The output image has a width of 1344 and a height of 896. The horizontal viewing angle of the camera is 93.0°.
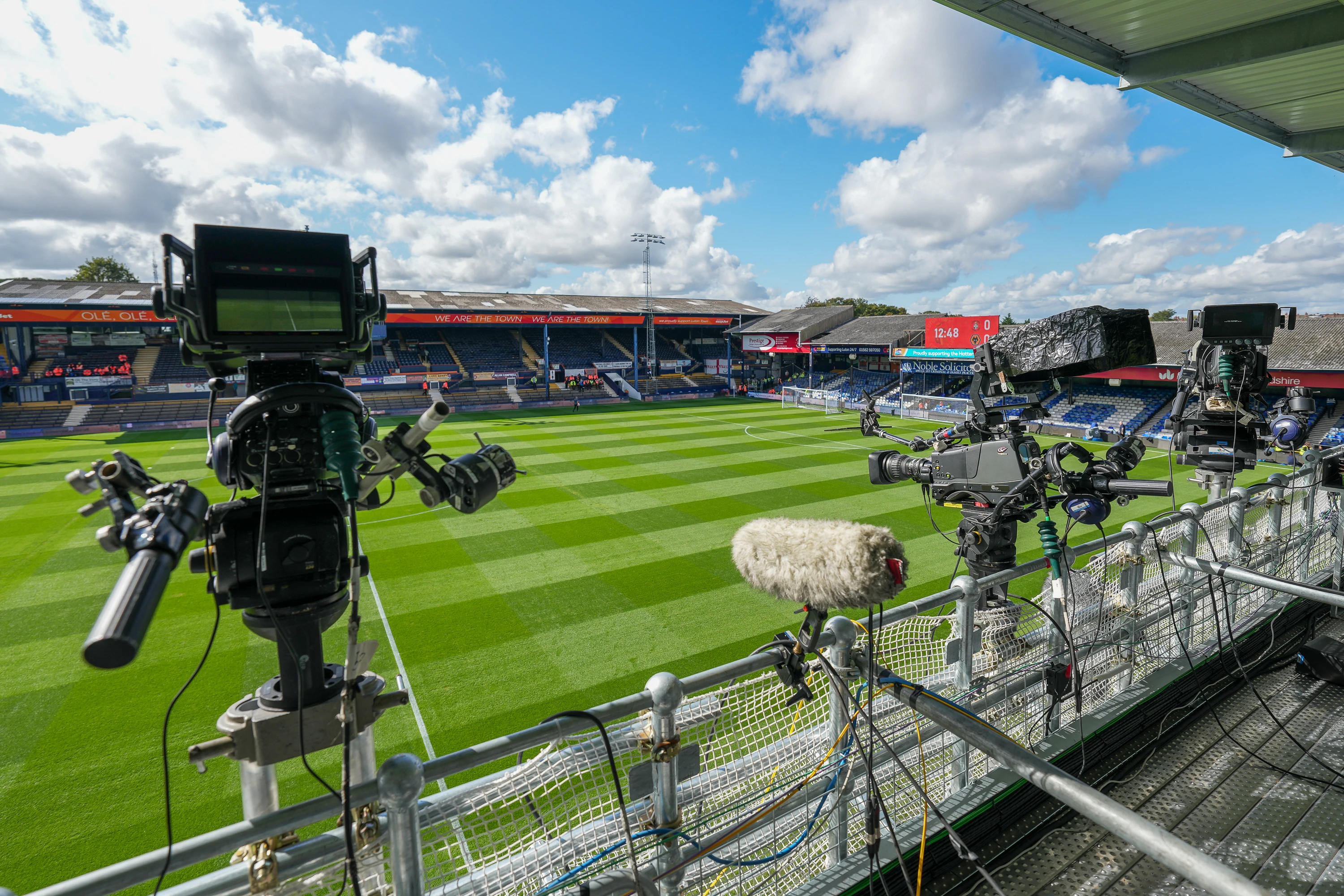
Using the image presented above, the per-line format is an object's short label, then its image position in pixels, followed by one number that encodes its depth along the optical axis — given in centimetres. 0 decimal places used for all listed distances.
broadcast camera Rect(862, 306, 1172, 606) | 367
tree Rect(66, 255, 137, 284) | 5350
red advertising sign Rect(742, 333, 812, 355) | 4366
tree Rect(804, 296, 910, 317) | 7850
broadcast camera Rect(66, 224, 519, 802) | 210
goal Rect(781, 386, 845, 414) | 3575
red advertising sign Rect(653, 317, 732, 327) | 4575
